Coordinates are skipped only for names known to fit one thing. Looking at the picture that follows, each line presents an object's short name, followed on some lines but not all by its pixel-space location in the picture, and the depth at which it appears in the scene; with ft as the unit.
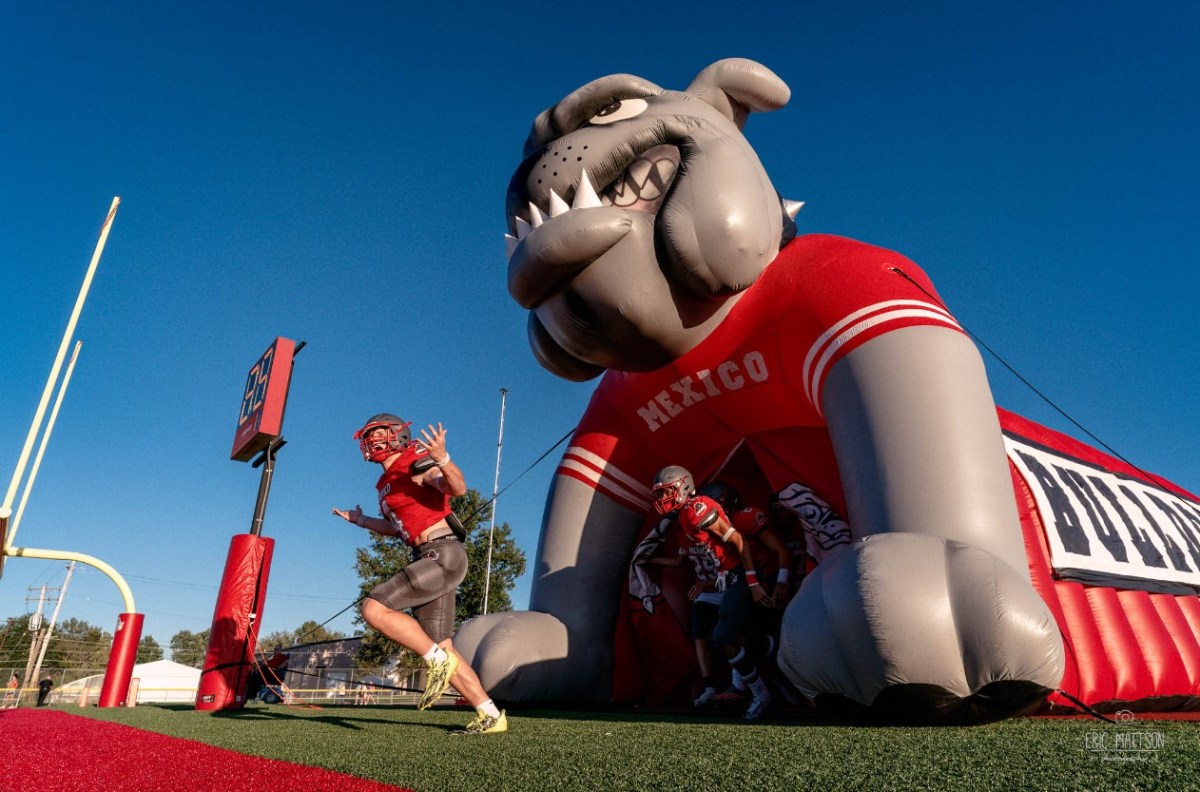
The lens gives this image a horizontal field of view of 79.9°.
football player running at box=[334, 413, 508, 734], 9.12
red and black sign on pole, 16.58
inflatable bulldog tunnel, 7.29
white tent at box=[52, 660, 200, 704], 74.90
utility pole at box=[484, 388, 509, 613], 55.20
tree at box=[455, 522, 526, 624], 61.21
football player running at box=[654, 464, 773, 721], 11.59
